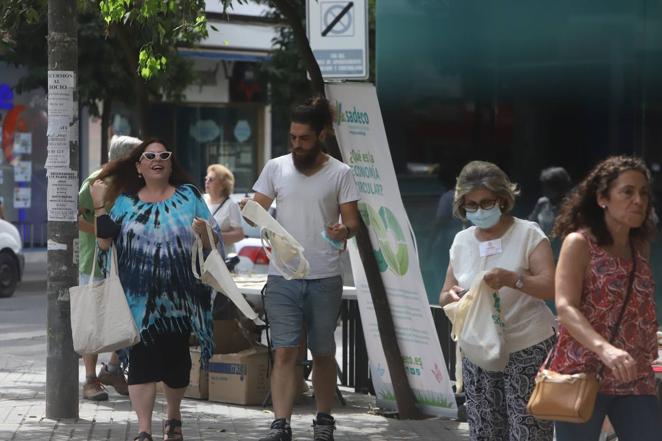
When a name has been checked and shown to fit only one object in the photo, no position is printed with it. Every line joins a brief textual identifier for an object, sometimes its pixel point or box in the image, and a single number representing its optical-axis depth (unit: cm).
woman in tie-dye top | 1541
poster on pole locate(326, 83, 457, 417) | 1791
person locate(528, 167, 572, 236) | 2014
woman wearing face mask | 1230
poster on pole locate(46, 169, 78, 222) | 1764
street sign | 1869
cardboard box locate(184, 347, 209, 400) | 2008
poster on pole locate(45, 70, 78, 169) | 1764
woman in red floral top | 1067
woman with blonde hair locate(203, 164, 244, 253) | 2237
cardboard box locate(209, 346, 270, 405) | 1962
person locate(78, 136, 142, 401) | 1883
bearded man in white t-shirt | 1585
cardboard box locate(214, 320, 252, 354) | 2034
